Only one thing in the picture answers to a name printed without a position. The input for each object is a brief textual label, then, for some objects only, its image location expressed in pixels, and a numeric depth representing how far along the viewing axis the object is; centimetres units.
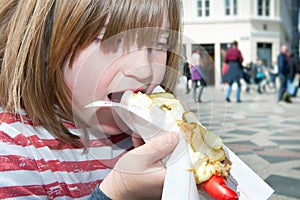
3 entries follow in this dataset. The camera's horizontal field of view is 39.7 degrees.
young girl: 77
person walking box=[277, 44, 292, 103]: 961
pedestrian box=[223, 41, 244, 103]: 915
